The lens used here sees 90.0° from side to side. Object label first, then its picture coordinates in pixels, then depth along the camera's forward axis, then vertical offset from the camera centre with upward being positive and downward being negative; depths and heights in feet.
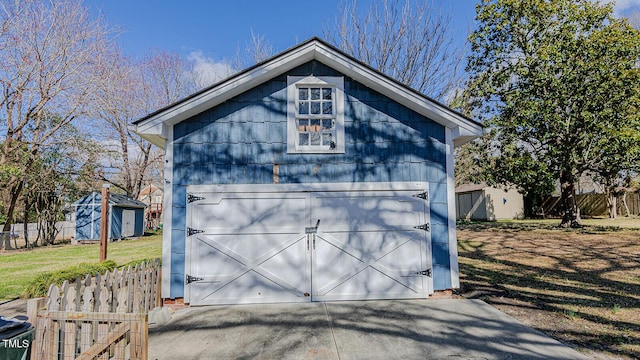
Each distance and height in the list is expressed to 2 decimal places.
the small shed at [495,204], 81.92 -1.17
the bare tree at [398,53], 48.85 +23.12
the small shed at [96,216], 62.23 -2.12
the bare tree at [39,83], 48.26 +20.05
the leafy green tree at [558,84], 41.29 +16.08
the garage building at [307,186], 18.85 +1.00
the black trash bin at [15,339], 8.80 -3.74
